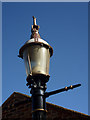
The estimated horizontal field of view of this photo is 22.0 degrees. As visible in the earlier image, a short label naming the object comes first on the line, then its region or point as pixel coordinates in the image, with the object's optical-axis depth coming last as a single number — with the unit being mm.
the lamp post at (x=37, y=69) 3576
